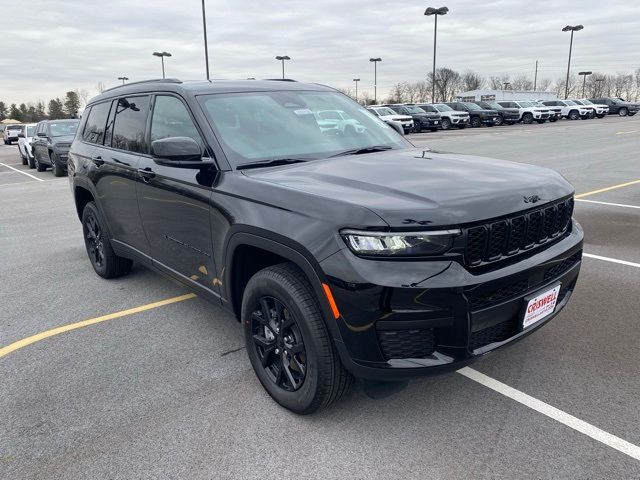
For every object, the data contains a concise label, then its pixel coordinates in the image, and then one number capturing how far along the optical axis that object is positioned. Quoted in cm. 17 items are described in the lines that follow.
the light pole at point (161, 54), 5003
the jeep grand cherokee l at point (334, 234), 242
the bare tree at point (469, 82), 11612
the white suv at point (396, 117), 3159
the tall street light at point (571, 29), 5831
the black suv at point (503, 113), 3784
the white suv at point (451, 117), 3522
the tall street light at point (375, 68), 6392
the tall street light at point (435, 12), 4116
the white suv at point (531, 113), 3844
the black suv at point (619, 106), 4952
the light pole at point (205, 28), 3278
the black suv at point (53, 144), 1491
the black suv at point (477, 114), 3700
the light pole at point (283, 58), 5397
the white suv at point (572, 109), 4441
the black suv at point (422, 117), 3438
